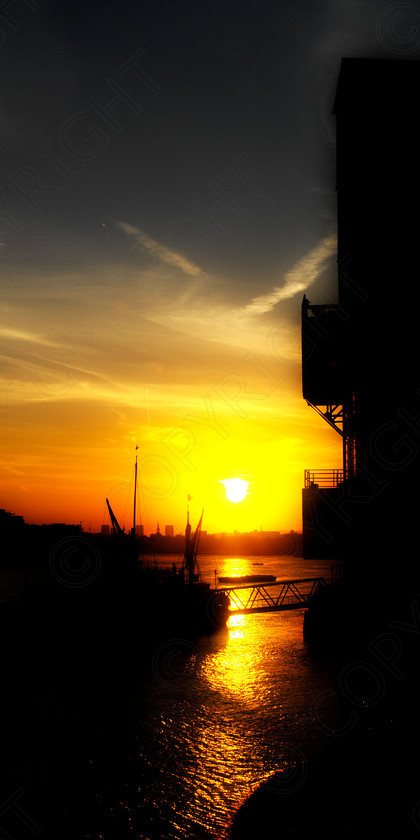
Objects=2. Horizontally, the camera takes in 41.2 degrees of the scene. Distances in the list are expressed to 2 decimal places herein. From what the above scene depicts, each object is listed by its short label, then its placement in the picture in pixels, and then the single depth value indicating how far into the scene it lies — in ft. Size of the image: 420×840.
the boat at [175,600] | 197.98
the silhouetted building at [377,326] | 78.64
